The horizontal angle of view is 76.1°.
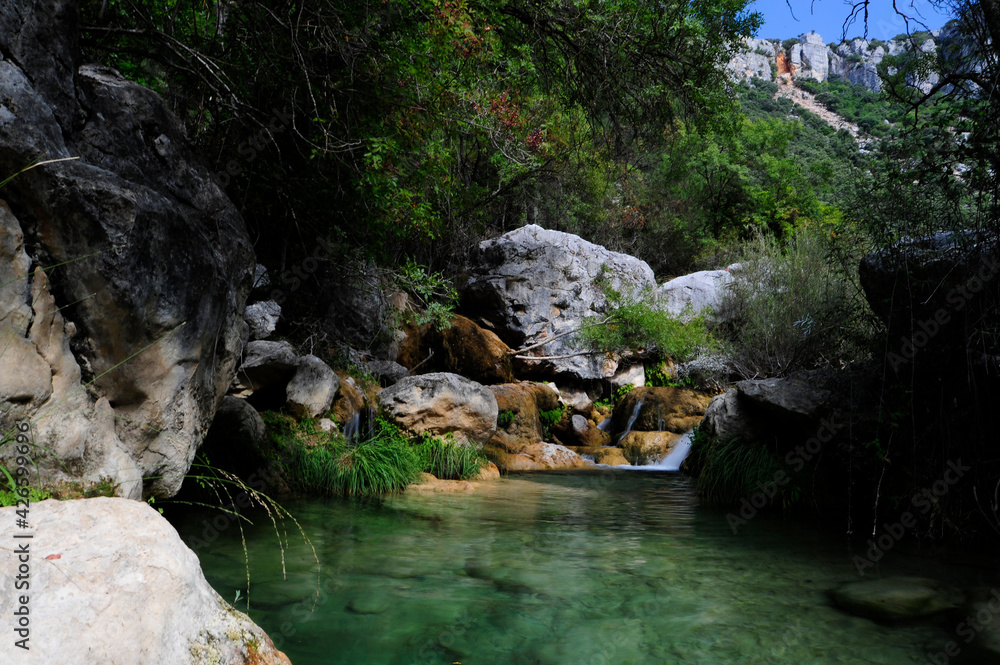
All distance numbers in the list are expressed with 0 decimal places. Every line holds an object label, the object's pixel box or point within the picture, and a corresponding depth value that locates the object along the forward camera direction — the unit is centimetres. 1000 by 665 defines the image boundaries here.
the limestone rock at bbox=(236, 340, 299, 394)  870
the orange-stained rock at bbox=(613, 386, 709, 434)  1365
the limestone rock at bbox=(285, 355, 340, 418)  909
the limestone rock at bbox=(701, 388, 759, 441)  838
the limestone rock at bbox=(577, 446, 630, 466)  1268
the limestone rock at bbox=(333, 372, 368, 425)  986
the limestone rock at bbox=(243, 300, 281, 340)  1024
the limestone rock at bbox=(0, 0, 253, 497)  324
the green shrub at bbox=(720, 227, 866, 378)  1132
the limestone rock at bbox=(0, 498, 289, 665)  200
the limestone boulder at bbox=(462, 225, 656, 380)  1658
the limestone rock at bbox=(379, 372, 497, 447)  1010
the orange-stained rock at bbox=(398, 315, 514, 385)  1445
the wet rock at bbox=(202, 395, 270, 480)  730
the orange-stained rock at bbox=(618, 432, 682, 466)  1257
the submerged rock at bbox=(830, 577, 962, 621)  420
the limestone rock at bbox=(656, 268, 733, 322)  1741
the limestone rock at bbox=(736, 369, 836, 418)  744
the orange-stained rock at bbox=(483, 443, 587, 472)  1143
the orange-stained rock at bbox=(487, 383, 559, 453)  1262
